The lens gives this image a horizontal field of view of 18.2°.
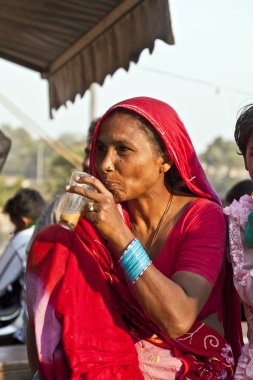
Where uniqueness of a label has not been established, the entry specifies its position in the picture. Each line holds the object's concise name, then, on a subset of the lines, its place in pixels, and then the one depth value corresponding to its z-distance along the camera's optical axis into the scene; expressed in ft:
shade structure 15.38
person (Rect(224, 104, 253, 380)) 8.18
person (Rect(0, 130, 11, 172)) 15.93
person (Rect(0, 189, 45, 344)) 18.61
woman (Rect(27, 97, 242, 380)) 8.41
